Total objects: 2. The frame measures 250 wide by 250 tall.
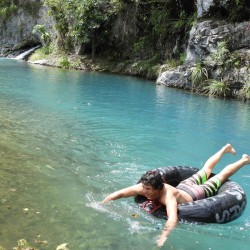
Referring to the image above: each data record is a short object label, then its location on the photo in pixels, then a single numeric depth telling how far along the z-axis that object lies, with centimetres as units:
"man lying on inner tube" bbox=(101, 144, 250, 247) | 426
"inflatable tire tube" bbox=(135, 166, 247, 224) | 440
